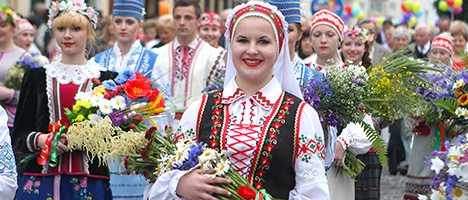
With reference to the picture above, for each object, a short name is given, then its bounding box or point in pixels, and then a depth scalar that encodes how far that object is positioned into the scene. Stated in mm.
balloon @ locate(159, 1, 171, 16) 21191
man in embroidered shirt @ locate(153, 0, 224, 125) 7715
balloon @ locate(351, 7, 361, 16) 30219
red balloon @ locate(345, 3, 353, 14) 30422
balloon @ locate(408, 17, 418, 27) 25306
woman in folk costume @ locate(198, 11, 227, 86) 9680
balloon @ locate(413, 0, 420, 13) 27339
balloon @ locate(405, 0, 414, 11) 27181
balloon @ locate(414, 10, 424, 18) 28728
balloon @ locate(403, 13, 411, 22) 22561
